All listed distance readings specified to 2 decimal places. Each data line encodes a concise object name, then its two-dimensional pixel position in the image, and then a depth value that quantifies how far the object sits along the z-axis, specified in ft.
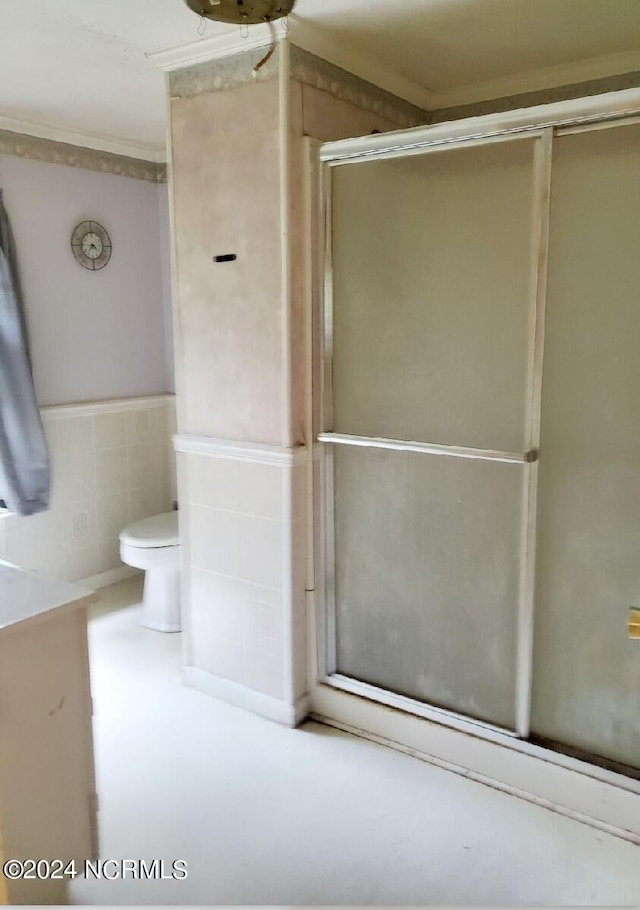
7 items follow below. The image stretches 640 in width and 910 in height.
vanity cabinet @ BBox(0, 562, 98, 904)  4.87
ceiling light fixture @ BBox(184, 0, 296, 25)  4.04
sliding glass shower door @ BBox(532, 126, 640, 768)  5.96
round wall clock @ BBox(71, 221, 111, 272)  11.40
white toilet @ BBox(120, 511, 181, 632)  10.30
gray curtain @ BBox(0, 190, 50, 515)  10.19
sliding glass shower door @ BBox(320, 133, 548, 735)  6.59
